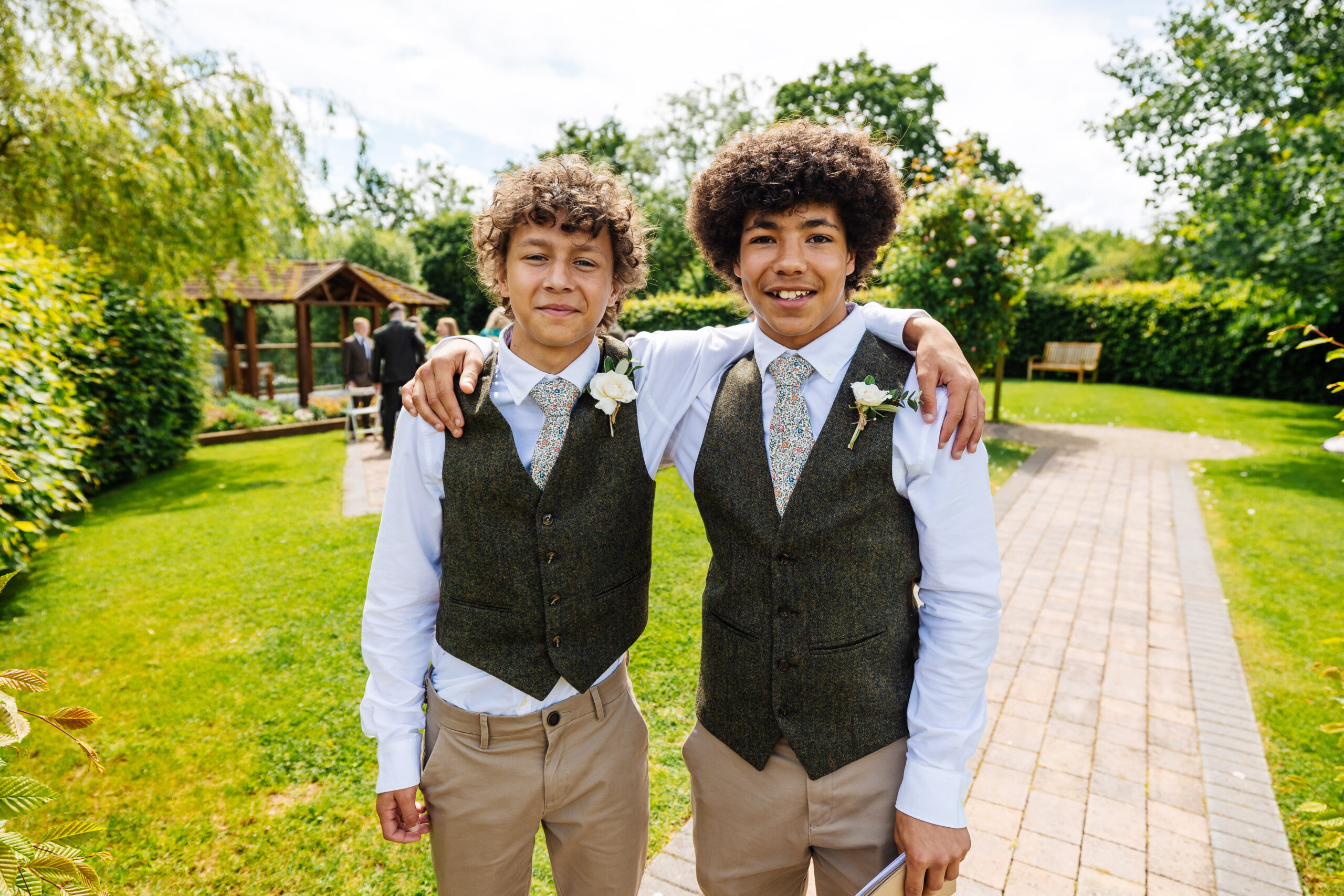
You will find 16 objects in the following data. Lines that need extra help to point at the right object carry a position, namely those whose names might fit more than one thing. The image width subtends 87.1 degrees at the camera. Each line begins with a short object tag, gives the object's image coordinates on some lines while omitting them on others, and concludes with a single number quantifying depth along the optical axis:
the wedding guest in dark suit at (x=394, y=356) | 9.81
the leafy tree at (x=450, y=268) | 30.20
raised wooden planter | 11.45
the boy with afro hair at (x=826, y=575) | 1.45
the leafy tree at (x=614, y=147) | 28.44
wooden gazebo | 16.05
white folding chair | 11.36
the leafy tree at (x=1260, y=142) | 9.05
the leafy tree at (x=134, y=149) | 7.40
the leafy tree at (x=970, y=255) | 9.48
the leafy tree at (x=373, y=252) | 28.95
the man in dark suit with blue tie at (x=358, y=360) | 12.01
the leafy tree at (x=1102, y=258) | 38.34
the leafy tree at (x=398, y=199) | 45.97
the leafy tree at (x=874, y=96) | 27.73
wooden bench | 18.61
